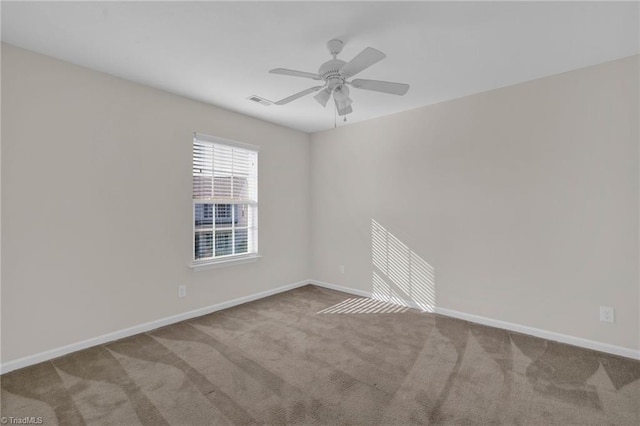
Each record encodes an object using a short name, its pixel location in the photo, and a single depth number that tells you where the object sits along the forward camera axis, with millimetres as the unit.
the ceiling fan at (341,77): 1975
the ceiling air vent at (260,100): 3467
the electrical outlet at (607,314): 2643
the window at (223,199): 3668
